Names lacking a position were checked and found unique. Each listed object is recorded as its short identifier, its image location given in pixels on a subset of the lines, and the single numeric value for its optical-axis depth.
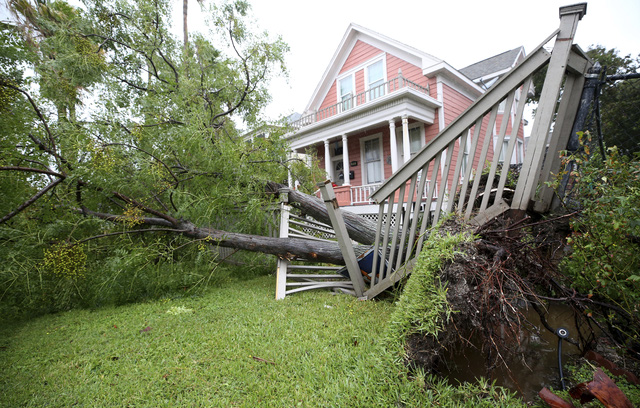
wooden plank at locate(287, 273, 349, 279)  3.61
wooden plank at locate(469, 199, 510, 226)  1.86
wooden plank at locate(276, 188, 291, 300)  3.50
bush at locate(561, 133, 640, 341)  1.20
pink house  8.12
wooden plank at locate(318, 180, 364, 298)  2.79
